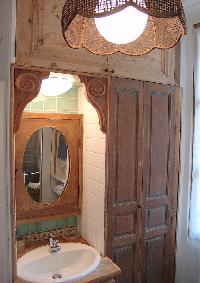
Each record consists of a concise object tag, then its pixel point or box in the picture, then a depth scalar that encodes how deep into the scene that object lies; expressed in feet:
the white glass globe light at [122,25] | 3.64
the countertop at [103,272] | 6.07
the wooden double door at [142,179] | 7.02
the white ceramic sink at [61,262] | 6.37
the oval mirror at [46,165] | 7.38
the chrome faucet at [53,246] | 7.02
